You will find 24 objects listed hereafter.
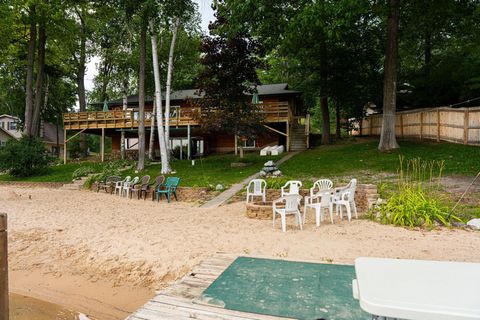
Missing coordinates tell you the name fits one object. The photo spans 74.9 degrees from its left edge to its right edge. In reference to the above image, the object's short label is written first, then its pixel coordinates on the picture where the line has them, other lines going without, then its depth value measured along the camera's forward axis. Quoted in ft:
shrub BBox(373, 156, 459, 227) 22.11
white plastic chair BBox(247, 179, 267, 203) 31.40
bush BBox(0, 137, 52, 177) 58.74
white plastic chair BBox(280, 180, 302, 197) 28.66
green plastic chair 39.63
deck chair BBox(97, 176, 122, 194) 47.14
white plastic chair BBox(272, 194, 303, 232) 22.32
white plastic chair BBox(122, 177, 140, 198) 43.65
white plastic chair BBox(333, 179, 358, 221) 24.71
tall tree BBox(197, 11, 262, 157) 49.57
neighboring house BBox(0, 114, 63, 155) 108.99
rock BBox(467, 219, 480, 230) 20.87
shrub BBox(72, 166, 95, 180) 55.42
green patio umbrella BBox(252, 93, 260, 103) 63.12
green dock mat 9.95
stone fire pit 26.58
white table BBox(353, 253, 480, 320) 4.26
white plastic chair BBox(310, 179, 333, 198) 29.57
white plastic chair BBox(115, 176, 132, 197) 45.37
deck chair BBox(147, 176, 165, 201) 41.16
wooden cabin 67.41
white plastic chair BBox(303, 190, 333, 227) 23.26
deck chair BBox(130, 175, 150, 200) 41.94
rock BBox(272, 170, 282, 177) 42.95
